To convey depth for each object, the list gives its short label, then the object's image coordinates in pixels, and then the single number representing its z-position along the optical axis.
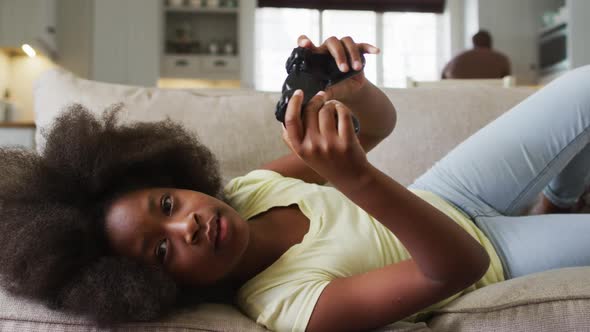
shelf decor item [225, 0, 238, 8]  5.27
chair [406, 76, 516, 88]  2.50
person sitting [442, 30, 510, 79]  3.98
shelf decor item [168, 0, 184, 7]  5.20
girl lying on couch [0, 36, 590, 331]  0.69
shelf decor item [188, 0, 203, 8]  5.16
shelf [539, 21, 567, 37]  5.30
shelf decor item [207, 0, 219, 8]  5.17
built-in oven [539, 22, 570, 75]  5.26
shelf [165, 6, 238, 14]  5.15
